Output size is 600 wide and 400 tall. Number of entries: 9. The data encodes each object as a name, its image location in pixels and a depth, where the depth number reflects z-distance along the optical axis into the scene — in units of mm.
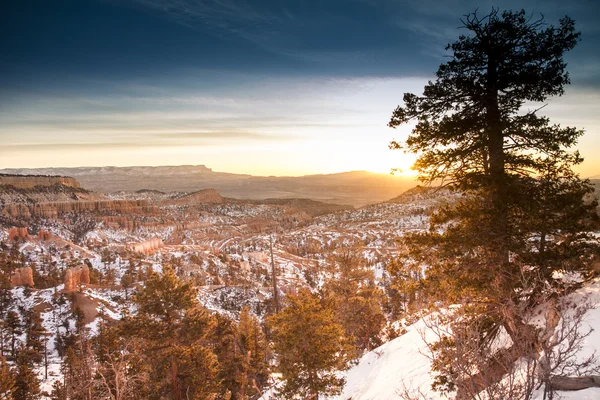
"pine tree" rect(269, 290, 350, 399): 15898
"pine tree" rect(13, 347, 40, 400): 29891
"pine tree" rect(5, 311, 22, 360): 53600
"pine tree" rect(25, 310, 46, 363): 51344
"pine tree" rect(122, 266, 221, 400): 17500
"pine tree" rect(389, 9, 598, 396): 9070
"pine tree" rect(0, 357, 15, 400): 23180
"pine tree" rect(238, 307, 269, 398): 23906
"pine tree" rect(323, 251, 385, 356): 24250
